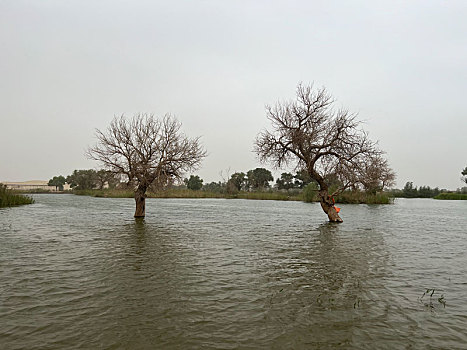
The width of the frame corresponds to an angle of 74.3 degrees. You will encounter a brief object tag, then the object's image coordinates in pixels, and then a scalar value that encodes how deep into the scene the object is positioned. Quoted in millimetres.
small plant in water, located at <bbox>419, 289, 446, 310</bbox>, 6145
